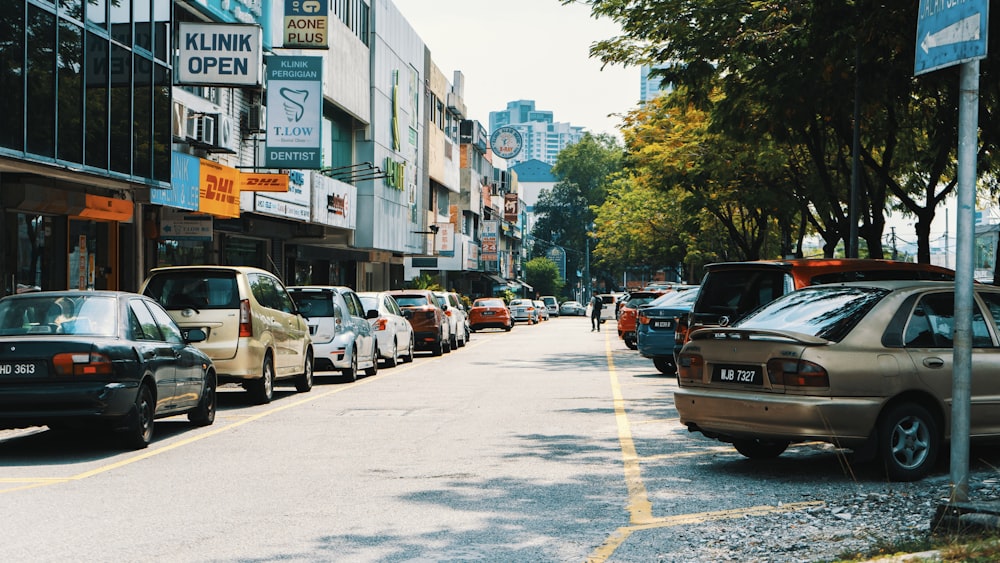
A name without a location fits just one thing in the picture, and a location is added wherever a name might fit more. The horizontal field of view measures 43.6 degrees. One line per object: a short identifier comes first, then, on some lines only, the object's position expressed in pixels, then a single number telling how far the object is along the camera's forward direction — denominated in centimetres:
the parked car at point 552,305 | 10550
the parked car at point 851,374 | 948
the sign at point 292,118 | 2998
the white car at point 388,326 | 2516
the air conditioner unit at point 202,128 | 2692
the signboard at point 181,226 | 2652
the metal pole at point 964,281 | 737
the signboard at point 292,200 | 3078
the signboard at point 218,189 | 2547
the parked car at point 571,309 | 10800
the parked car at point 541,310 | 8444
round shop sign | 11394
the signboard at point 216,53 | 2448
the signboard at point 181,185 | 2370
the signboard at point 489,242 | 9162
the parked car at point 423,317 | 3136
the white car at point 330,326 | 2086
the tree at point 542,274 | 13650
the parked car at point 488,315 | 5522
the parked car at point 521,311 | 7312
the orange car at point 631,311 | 3484
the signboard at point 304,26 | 3173
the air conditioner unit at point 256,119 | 3209
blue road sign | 723
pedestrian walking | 5556
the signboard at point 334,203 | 3628
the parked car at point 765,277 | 1437
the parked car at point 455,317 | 3519
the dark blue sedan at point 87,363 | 1115
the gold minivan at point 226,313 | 1602
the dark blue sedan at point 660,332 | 2291
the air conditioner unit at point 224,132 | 2764
